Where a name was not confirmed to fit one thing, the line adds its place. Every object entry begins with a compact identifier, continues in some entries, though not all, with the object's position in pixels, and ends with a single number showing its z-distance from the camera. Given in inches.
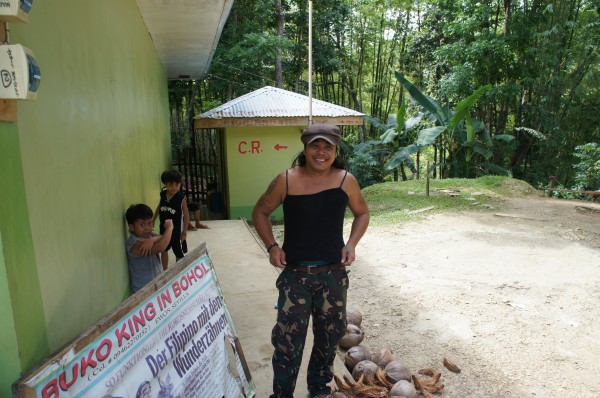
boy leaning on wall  120.9
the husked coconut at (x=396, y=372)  117.5
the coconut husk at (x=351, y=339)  144.5
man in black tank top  92.6
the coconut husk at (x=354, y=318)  154.6
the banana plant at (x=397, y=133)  410.3
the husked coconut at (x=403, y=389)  108.6
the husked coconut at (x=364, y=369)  118.0
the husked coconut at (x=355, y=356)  126.8
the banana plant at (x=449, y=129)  385.9
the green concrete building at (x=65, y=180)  54.3
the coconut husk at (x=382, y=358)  126.9
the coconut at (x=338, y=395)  102.3
